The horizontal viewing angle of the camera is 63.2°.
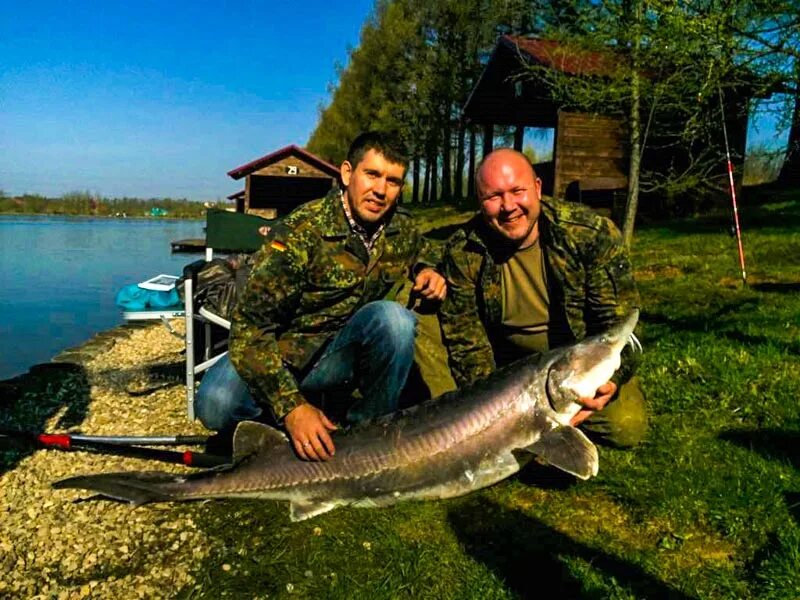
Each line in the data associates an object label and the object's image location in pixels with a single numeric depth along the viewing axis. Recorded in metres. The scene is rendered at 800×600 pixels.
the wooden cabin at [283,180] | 22.55
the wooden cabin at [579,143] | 16.17
